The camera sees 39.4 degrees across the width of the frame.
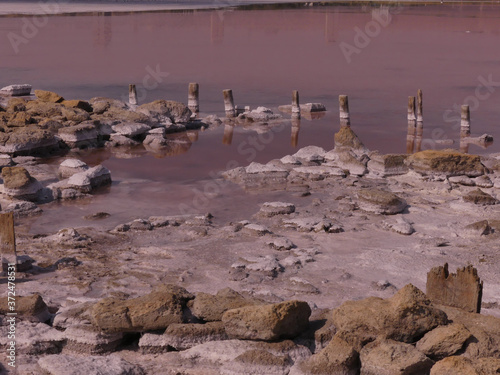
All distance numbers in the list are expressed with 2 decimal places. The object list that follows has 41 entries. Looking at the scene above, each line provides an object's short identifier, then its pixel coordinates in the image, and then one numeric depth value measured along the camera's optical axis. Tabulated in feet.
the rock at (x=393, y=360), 21.94
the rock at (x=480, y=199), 45.52
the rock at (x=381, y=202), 43.47
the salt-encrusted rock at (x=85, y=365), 22.84
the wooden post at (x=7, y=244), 32.08
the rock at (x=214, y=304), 25.94
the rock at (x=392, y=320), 23.79
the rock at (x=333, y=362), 22.66
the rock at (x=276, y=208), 43.65
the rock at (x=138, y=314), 25.17
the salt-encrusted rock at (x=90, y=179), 48.80
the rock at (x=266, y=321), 24.13
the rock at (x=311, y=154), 56.39
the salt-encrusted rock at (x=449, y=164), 51.42
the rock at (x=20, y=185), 45.75
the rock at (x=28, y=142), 57.16
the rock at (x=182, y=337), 24.85
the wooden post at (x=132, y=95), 77.30
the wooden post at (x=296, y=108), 75.79
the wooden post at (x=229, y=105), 75.82
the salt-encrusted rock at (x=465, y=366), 20.83
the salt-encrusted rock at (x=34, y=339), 24.93
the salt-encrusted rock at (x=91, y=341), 25.22
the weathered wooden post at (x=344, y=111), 71.32
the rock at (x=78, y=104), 69.05
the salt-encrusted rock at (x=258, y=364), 23.07
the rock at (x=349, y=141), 58.13
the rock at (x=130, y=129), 65.10
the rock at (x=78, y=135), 61.77
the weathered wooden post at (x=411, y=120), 67.92
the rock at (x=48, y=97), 73.26
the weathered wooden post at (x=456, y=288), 26.04
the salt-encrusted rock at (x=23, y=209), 43.00
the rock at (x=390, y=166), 52.31
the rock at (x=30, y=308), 26.73
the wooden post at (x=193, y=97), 77.61
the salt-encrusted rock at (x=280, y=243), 37.37
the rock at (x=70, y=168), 52.65
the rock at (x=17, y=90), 85.05
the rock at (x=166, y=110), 70.59
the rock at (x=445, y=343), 22.82
